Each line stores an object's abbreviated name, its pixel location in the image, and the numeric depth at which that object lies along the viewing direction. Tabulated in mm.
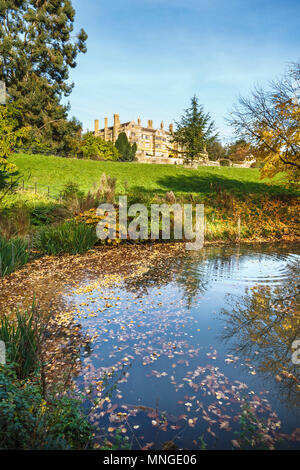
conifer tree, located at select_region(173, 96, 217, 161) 26547
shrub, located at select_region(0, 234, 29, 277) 6871
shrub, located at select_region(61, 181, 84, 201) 13367
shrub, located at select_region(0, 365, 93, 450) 1975
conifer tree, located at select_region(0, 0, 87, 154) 32250
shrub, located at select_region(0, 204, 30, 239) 9217
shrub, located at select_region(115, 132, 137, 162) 56406
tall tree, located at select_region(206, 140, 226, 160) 60234
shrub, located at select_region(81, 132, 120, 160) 45281
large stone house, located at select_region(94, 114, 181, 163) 73875
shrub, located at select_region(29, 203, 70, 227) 11523
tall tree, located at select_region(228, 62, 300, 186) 12406
